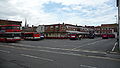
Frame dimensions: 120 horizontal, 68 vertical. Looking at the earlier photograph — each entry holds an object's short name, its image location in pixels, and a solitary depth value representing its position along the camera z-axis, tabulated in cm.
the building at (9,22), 3803
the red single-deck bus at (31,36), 2534
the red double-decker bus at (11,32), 1691
